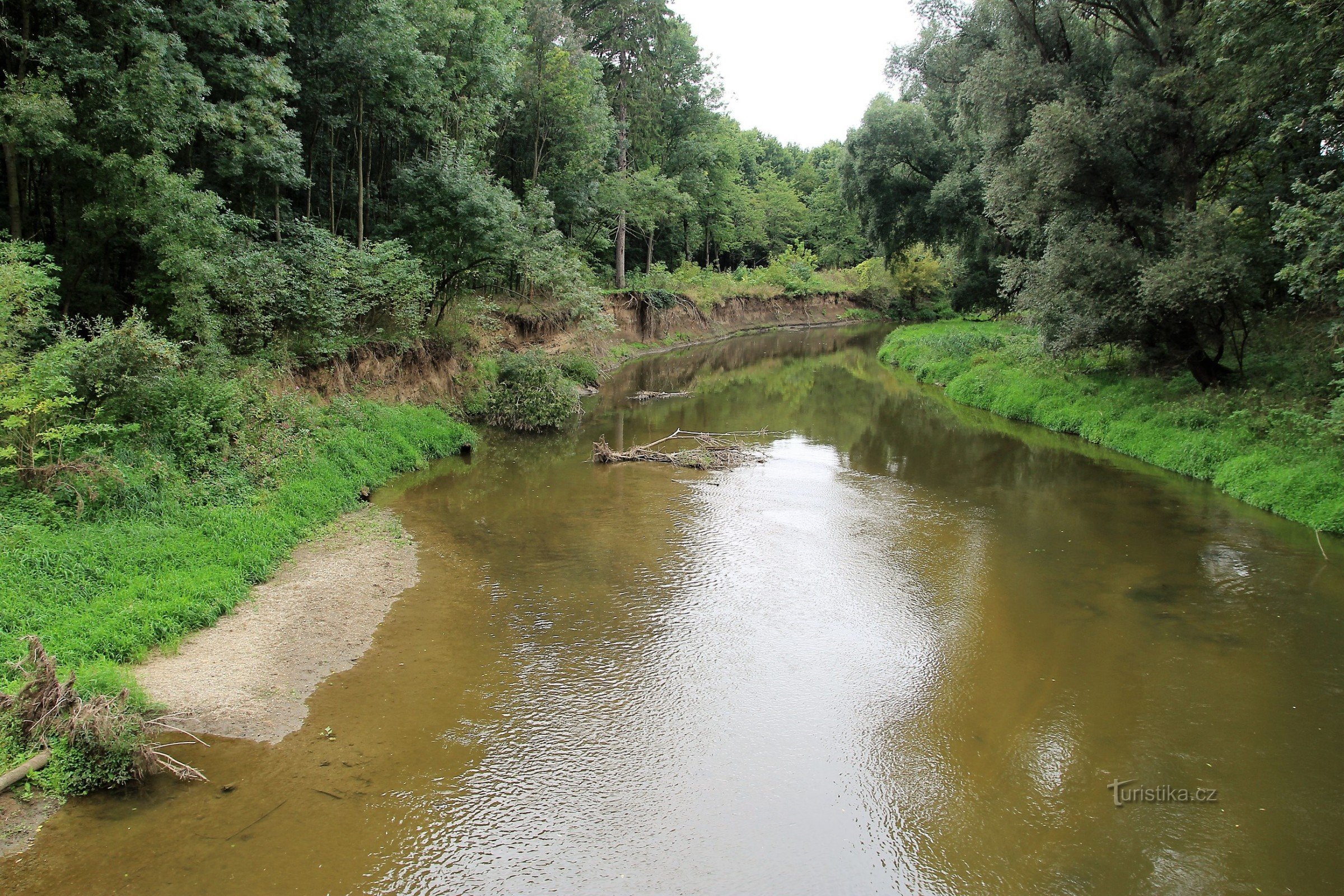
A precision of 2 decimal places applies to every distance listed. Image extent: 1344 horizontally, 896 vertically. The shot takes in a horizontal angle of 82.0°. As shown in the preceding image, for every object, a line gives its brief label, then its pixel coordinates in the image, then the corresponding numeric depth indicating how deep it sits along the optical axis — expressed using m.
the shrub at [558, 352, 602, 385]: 25.20
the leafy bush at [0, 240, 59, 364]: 9.40
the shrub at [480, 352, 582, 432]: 19.77
